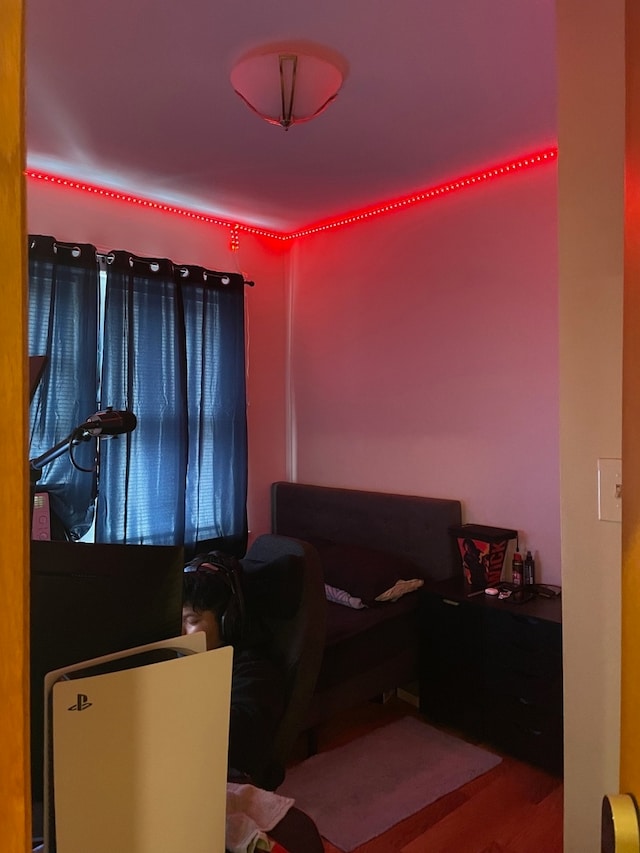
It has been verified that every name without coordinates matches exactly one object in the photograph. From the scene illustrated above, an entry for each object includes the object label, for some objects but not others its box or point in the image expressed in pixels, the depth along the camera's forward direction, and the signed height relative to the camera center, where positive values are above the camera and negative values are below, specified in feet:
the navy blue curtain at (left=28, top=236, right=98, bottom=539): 10.03 +1.10
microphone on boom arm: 4.29 +0.03
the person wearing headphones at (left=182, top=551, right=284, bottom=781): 5.36 -2.16
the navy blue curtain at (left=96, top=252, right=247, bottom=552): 10.93 +0.46
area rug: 7.49 -4.56
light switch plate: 4.15 -0.40
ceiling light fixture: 6.95 +3.92
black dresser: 8.29 -3.37
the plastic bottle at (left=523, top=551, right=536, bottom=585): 9.66 -2.16
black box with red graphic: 9.79 -1.97
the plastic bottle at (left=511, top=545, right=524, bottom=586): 9.68 -2.17
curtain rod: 10.98 +2.95
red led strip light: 9.93 +4.12
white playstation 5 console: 2.12 -1.12
